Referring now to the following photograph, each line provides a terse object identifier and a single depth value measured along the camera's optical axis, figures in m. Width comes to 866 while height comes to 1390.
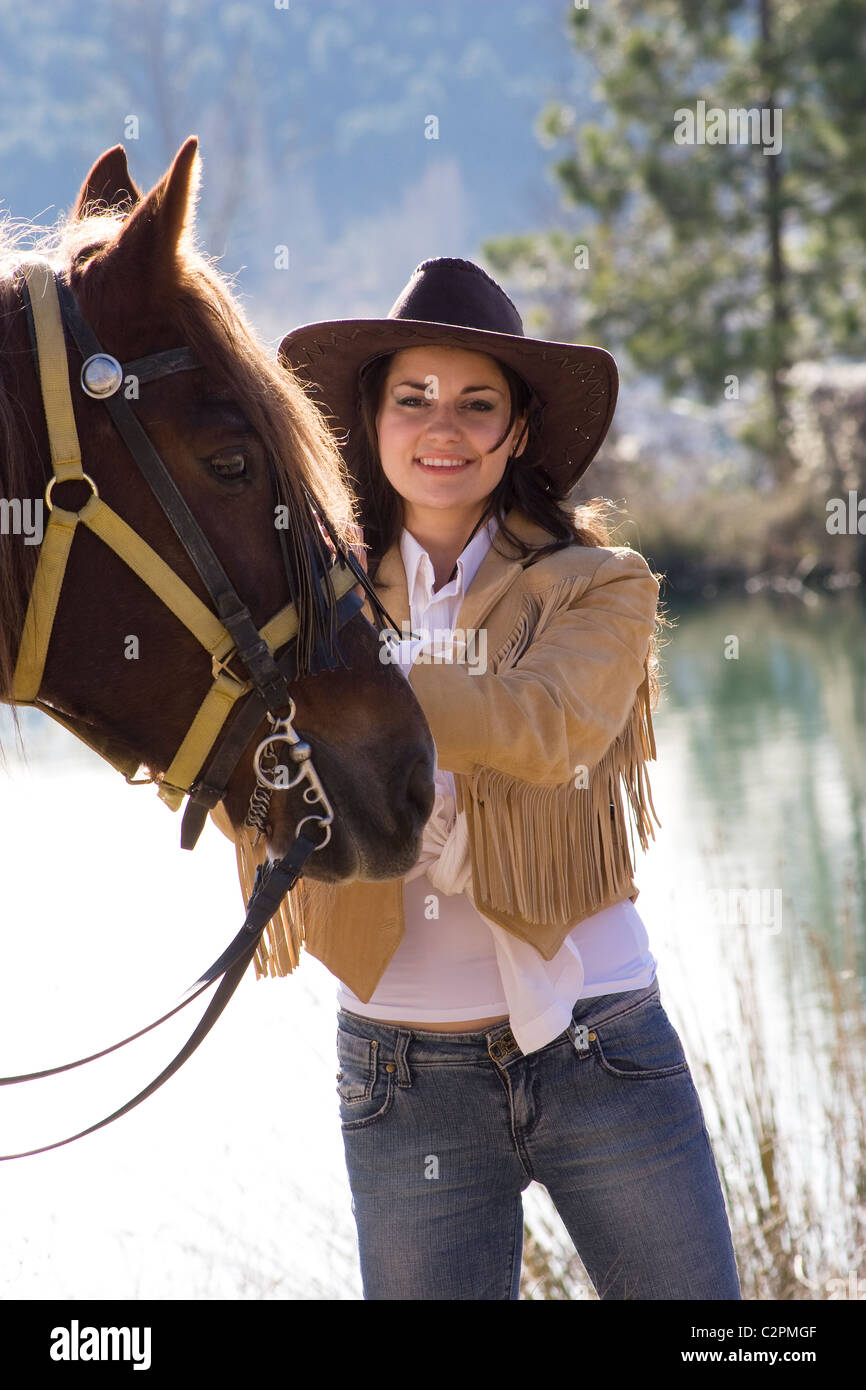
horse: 4.18
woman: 4.36
